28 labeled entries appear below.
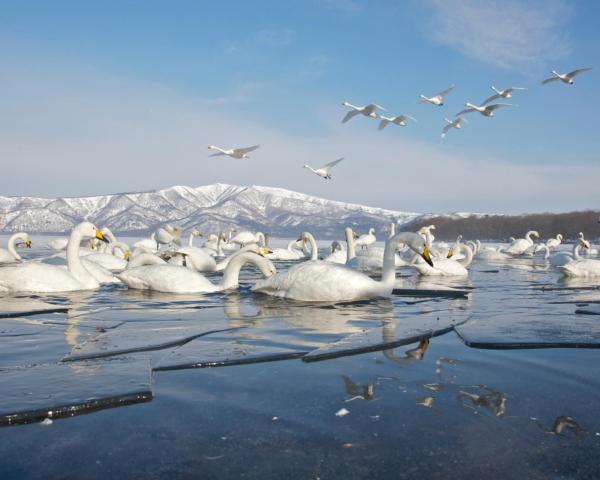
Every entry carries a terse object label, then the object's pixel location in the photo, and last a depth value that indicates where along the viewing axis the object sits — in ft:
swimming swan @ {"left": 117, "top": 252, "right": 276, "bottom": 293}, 34.40
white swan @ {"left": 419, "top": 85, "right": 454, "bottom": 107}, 68.08
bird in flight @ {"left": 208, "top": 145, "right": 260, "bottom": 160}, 57.93
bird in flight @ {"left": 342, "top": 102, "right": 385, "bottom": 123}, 63.05
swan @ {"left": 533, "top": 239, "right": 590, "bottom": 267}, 61.11
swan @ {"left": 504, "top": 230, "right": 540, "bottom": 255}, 106.01
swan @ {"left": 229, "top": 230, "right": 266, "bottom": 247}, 87.49
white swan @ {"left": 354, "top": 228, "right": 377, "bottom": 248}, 101.49
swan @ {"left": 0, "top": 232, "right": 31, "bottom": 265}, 61.09
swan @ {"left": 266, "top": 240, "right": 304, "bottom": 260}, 81.87
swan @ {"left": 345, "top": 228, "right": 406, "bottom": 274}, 53.26
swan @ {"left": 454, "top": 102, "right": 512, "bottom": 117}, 68.28
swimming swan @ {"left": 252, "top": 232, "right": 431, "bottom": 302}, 29.50
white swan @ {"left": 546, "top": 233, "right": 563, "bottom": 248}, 131.61
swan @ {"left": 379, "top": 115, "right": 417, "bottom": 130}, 65.50
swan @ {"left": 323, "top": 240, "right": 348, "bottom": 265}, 59.93
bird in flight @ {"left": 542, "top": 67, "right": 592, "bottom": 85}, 64.55
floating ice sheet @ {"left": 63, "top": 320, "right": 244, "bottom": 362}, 16.54
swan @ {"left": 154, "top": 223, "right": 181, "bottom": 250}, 78.33
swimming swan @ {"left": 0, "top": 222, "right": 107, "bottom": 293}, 32.99
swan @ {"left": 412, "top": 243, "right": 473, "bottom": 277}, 50.34
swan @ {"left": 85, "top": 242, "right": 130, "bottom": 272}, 53.06
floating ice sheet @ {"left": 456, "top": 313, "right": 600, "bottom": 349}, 17.72
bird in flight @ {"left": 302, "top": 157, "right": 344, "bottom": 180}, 69.05
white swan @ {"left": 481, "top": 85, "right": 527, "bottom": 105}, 67.31
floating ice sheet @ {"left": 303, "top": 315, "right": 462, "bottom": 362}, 16.22
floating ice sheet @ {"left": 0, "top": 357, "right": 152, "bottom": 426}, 11.00
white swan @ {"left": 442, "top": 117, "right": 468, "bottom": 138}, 75.10
